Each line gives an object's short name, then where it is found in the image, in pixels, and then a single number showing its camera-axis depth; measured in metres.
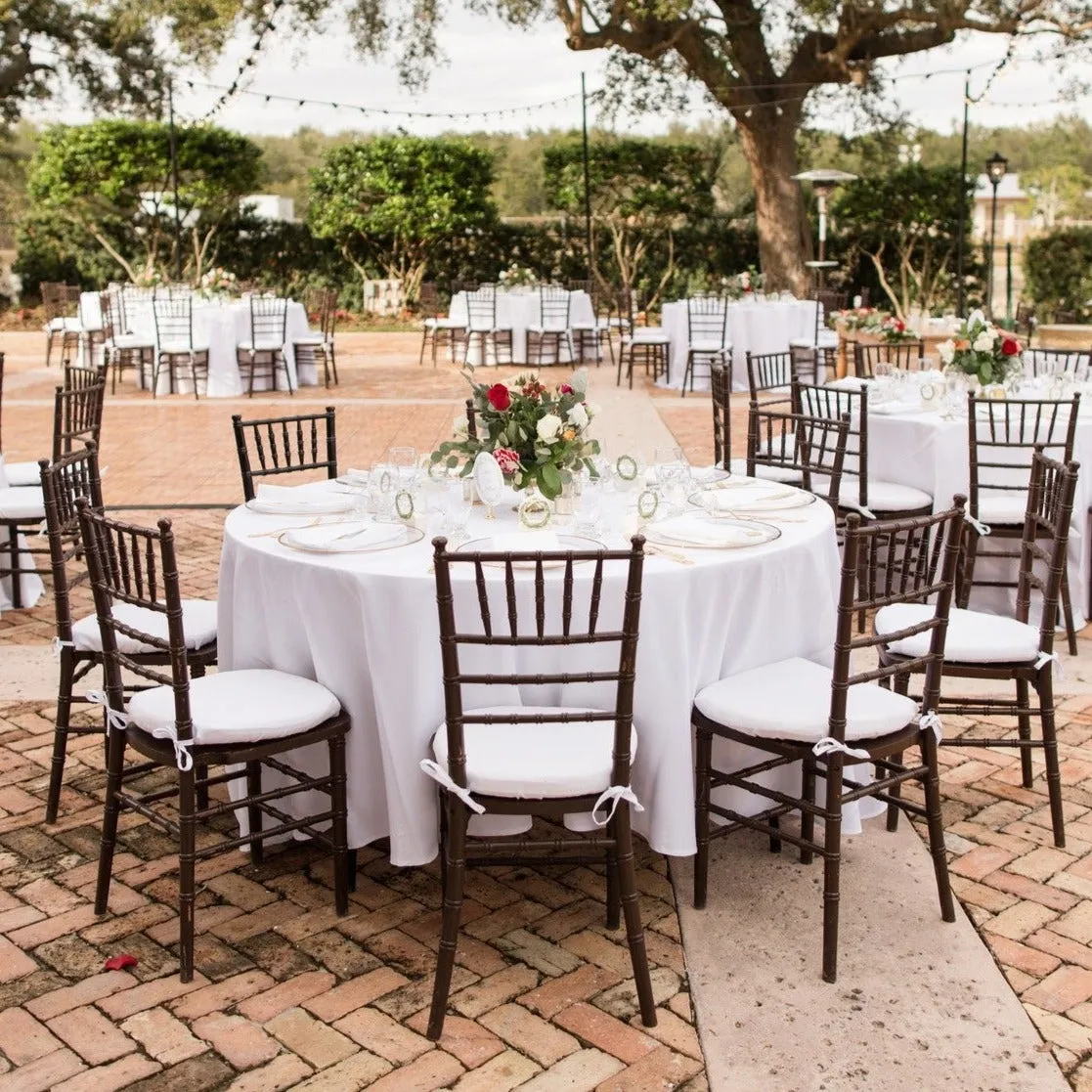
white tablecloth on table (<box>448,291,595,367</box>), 15.18
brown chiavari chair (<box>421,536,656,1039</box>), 2.88
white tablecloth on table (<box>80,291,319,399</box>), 13.38
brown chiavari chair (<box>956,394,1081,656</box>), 5.44
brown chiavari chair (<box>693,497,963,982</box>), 3.11
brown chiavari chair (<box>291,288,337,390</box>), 13.73
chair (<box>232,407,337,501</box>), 4.72
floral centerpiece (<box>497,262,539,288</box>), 15.41
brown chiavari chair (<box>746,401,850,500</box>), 5.19
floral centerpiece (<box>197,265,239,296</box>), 14.00
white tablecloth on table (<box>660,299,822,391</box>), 13.33
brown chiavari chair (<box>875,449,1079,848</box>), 3.77
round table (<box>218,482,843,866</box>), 3.29
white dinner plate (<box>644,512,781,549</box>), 3.51
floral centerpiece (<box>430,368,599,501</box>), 3.85
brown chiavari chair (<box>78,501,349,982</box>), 3.16
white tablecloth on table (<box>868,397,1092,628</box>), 5.81
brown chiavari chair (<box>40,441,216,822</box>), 3.87
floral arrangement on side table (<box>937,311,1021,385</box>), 6.55
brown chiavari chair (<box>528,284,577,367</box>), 14.95
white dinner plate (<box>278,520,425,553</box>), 3.51
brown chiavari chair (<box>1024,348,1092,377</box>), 7.38
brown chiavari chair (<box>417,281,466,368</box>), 15.55
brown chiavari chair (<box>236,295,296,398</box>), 13.34
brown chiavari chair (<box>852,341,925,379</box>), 7.87
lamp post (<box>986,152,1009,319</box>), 16.28
